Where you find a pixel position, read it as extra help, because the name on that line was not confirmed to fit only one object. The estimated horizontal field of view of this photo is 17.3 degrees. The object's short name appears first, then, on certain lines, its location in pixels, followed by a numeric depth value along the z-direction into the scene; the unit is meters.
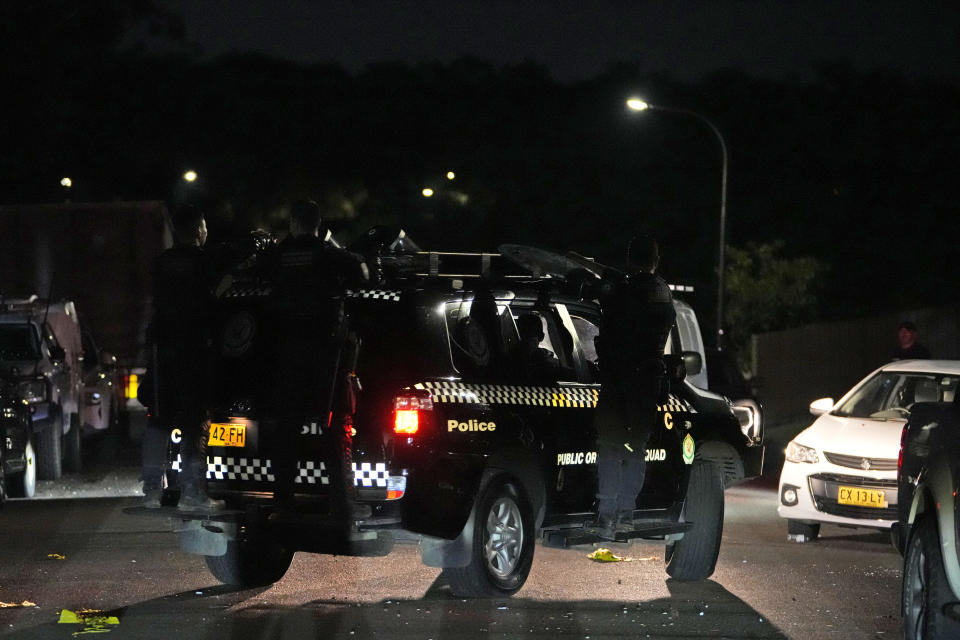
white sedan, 23.58
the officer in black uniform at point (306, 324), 16.35
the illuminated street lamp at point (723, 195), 55.33
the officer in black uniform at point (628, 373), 18.51
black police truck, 16.18
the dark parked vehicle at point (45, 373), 34.51
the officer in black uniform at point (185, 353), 17.10
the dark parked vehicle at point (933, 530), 12.45
